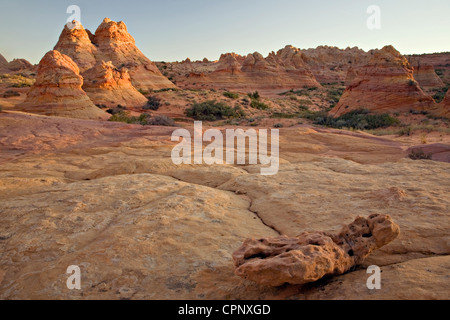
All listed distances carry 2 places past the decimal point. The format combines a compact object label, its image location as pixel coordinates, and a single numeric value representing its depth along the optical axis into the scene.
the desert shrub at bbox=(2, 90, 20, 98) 20.58
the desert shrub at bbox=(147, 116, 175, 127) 14.94
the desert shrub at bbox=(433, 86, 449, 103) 26.90
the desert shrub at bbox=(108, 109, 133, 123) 15.04
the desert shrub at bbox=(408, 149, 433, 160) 7.72
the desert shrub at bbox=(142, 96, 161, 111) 23.48
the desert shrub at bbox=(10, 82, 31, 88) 24.71
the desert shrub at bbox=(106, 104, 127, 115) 20.24
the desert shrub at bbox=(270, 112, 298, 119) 23.28
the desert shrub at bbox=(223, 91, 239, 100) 29.81
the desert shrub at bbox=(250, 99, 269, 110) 28.63
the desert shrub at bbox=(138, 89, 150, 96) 29.07
